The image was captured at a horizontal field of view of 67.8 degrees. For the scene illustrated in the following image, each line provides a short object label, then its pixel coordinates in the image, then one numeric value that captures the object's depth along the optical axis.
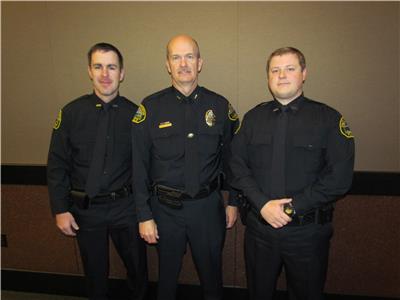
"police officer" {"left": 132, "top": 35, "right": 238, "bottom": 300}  1.78
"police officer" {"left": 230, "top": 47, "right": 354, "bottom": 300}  1.54
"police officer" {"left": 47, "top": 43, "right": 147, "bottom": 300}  1.90
